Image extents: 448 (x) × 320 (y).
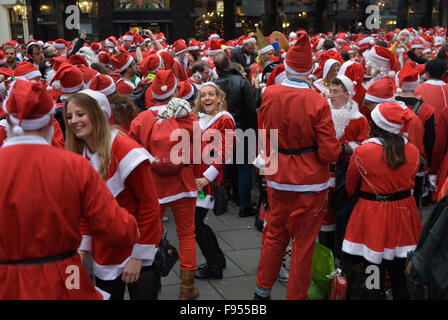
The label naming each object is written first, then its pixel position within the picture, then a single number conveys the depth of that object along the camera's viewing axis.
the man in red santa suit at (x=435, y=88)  6.11
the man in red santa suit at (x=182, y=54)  9.47
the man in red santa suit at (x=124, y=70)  6.91
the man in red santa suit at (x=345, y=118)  4.55
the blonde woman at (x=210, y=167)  4.55
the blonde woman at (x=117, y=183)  2.83
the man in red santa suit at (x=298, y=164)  3.78
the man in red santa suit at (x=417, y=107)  5.30
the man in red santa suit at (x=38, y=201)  2.11
